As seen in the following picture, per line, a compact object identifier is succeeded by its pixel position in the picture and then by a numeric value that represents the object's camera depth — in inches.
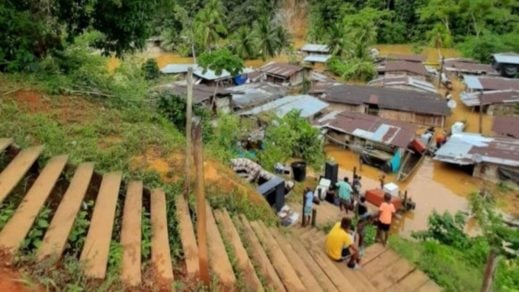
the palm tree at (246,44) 1599.4
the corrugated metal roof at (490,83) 1082.7
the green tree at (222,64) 1170.6
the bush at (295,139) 679.1
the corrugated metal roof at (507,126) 826.8
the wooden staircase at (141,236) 150.8
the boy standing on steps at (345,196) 506.0
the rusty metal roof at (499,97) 997.2
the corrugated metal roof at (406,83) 1127.6
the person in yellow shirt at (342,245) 286.5
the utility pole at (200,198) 140.2
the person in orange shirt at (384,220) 370.9
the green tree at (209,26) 1542.8
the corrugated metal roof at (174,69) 1316.4
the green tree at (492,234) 236.7
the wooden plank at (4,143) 199.9
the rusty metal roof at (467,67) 1264.8
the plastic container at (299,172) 593.0
